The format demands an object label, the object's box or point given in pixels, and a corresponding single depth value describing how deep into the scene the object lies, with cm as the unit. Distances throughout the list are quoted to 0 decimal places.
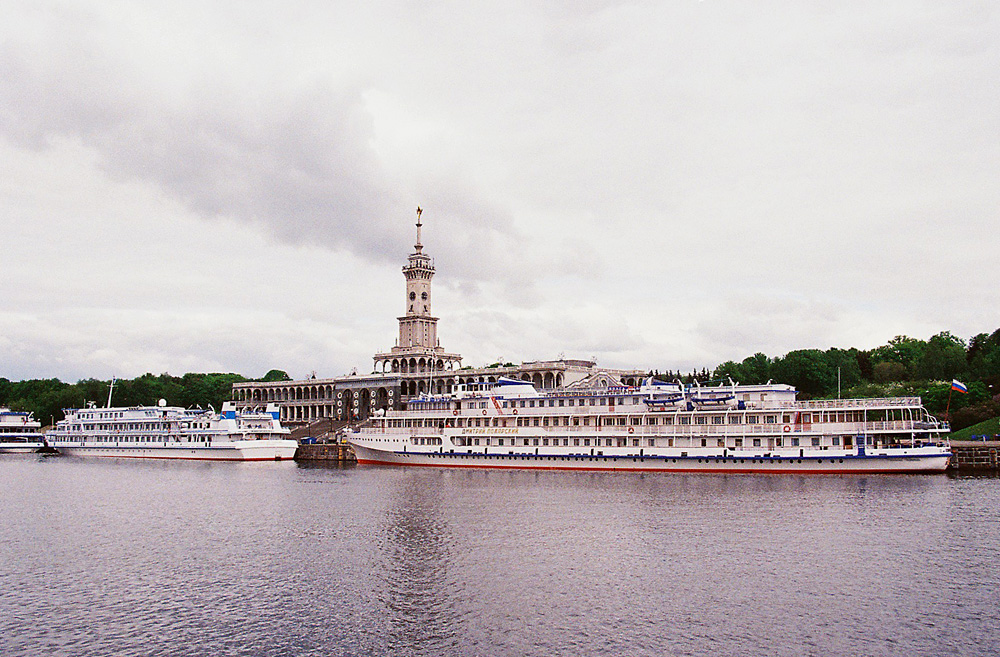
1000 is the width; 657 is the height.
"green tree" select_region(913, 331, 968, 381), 15225
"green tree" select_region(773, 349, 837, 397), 16088
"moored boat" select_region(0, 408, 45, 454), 15738
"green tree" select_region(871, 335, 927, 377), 17812
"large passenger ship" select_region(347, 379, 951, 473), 8838
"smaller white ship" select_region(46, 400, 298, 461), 12812
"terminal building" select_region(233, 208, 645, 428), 17350
